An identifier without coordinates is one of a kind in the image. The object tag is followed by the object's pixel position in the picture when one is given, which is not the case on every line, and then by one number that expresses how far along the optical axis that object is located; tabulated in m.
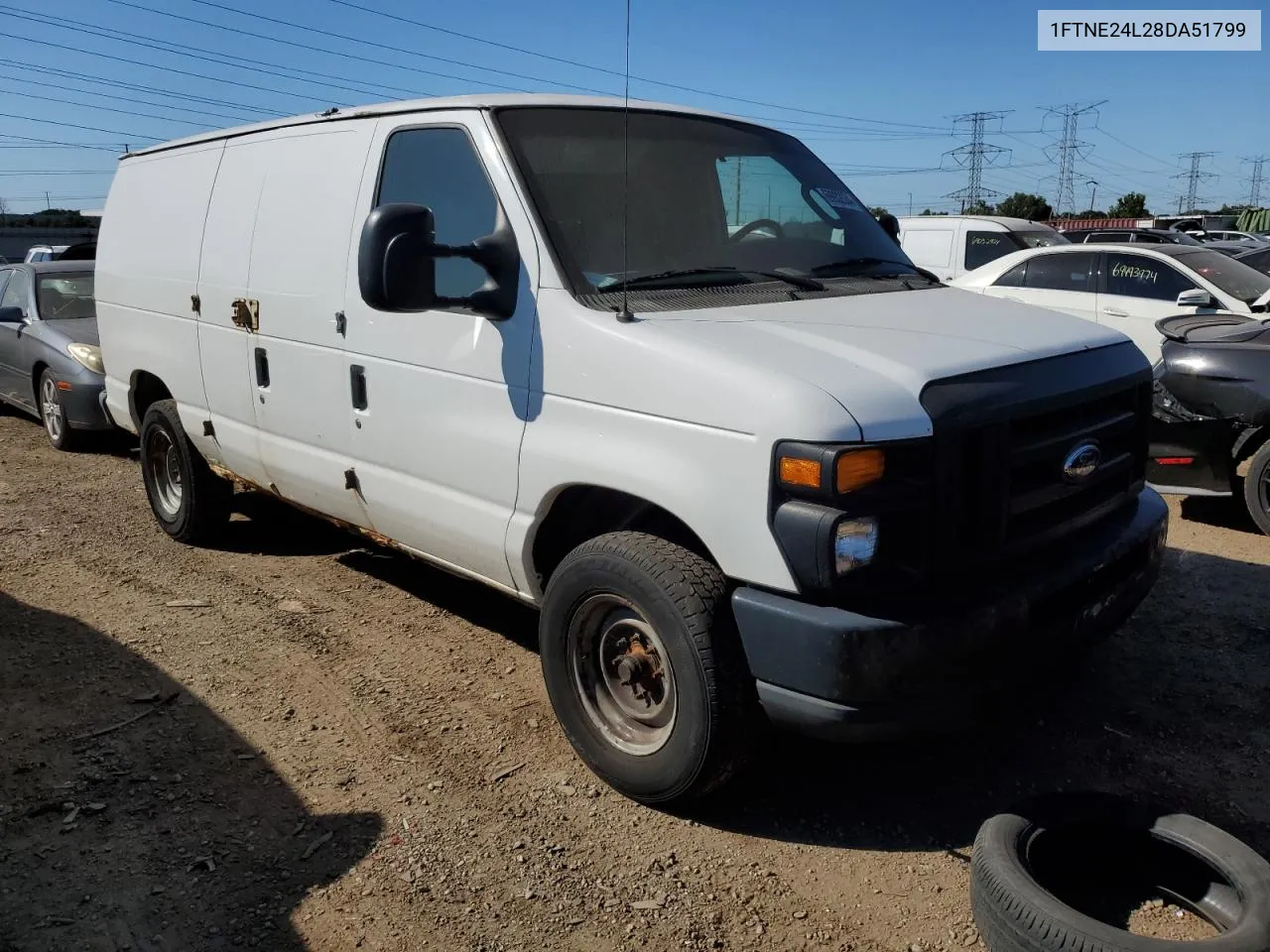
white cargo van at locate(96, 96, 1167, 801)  2.86
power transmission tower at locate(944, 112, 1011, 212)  54.25
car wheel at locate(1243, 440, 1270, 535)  6.07
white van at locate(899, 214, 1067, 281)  13.68
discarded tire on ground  2.54
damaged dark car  6.00
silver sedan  8.74
